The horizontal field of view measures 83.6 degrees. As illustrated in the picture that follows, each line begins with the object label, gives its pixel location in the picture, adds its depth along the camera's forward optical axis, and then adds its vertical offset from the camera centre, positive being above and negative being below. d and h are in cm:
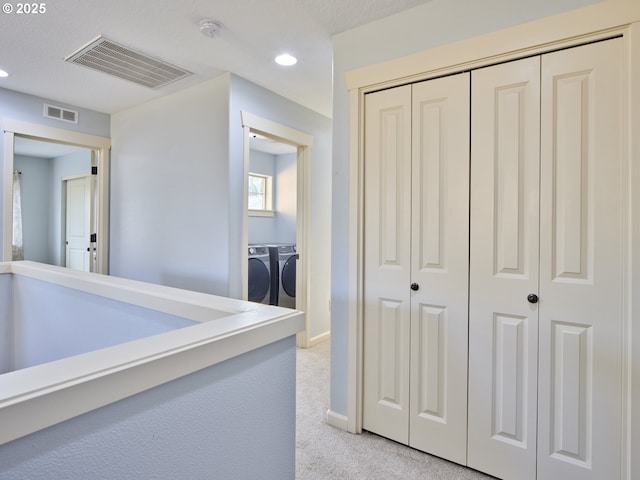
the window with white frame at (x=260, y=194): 558 +71
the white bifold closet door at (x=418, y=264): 173 -13
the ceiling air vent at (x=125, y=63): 229 +122
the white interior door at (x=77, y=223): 574 +23
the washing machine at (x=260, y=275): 393 -42
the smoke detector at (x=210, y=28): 198 +119
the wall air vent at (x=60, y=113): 327 +115
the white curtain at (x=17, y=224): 586 +20
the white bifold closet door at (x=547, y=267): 141 -12
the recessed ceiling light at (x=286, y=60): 237 +121
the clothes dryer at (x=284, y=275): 427 -45
